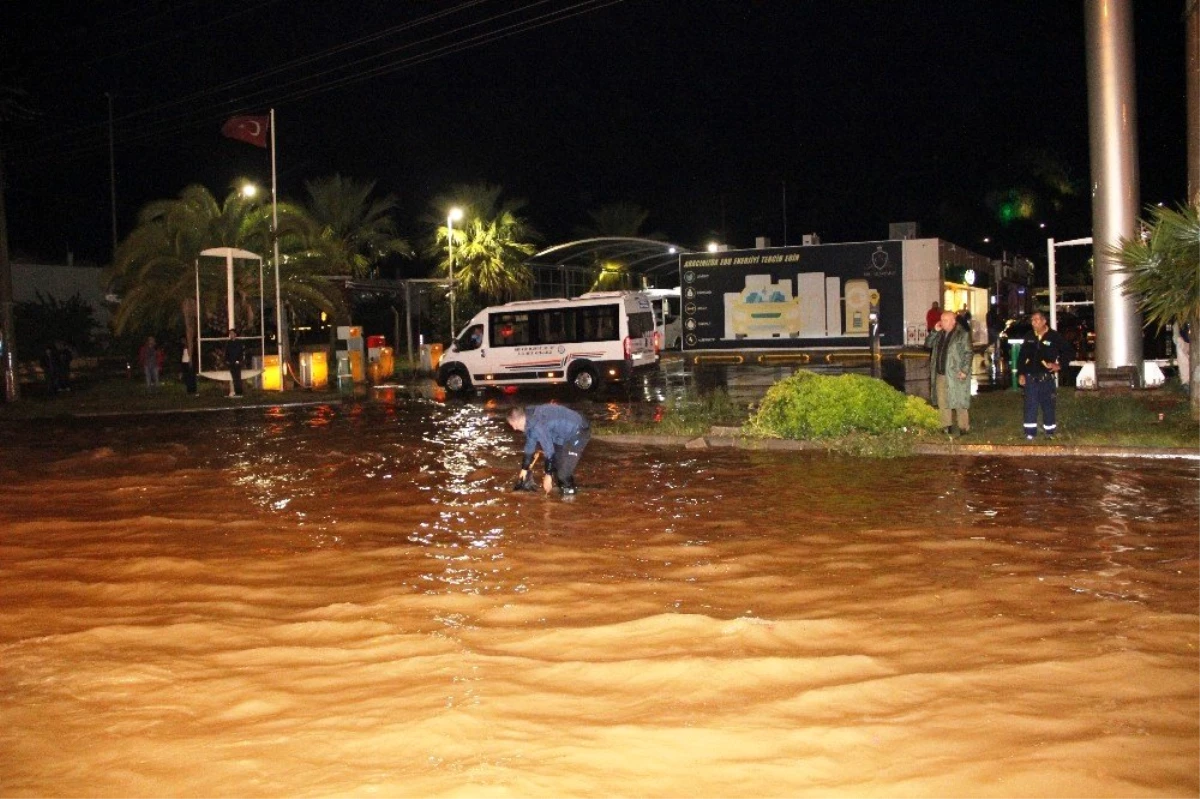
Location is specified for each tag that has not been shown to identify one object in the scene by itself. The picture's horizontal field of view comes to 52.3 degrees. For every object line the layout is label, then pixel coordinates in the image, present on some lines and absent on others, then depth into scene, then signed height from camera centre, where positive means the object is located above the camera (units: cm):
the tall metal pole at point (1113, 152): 1962 +345
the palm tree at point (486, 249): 5134 +584
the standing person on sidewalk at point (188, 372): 3250 +62
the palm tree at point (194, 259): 3547 +404
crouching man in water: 1284 -58
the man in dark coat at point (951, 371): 1617 -1
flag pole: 3162 +212
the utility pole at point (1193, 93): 1789 +397
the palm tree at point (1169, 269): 1619 +130
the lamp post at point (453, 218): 4174 +622
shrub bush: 1645 -48
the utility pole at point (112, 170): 5297 +986
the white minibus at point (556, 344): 2855 +94
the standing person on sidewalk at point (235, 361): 3106 +83
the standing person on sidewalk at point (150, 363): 3350 +91
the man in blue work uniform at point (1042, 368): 1588 +0
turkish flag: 3184 +689
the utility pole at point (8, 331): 3041 +175
